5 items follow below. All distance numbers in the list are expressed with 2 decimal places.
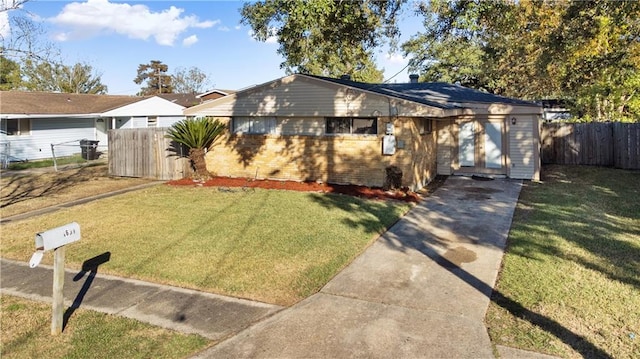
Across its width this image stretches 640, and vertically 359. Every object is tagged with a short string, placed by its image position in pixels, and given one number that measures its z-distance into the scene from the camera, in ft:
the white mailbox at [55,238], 13.69
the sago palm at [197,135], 46.34
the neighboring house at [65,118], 69.10
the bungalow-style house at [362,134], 41.29
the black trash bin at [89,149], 71.37
